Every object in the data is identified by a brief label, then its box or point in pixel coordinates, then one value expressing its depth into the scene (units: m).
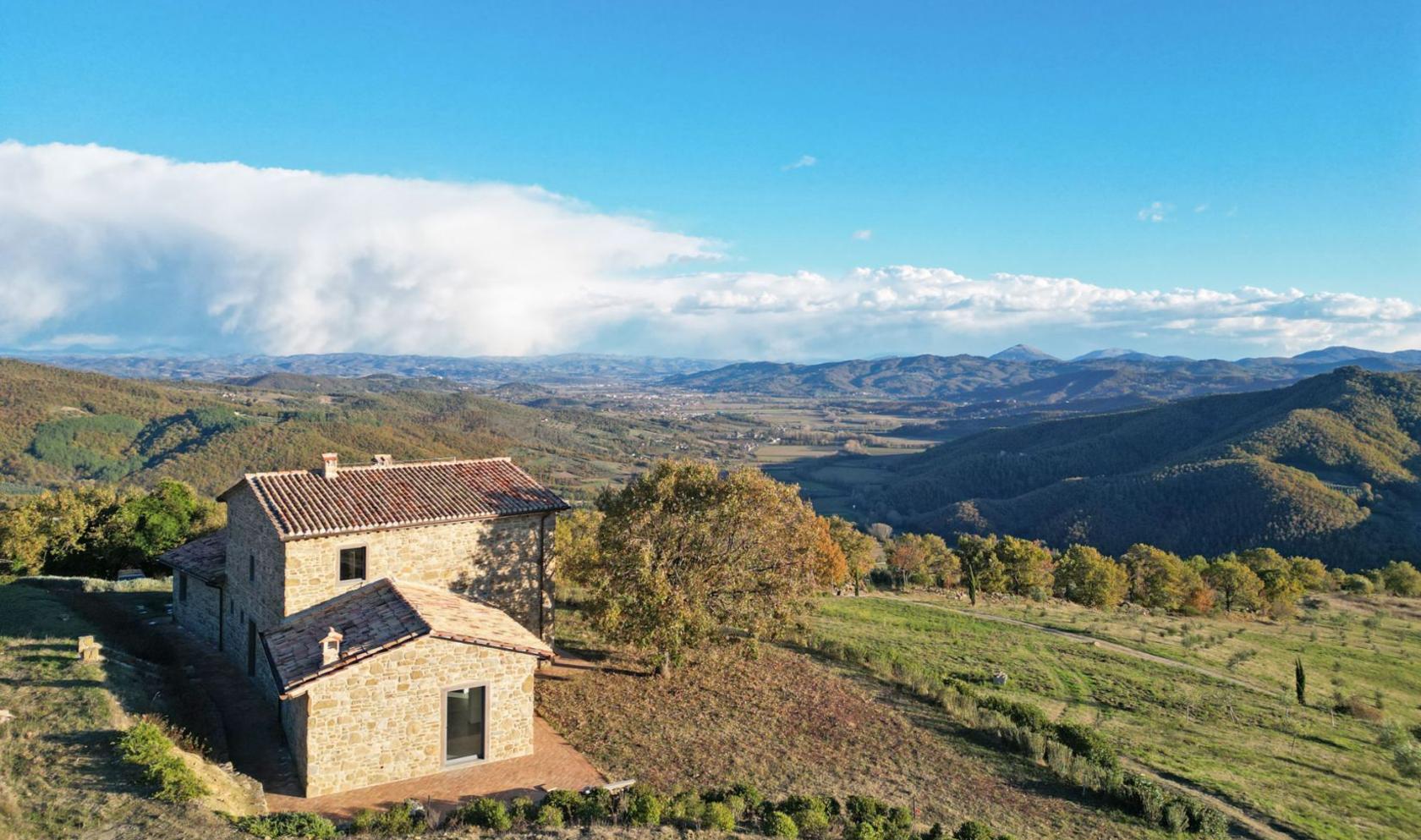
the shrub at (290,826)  11.27
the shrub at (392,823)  11.91
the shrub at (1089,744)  17.33
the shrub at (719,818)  12.68
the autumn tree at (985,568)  54.83
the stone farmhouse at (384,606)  14.44
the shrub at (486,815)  12.34
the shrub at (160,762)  11.75
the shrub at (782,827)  12.73
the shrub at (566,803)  12.98
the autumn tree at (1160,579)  52.56
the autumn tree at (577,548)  21.78
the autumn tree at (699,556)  19.39
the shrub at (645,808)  12.71
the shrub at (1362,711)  26.23
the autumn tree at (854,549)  50.38
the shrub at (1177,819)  14.82
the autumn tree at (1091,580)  52.53
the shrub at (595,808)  12.89
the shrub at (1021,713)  19.55
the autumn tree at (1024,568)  55.56
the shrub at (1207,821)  14.85
